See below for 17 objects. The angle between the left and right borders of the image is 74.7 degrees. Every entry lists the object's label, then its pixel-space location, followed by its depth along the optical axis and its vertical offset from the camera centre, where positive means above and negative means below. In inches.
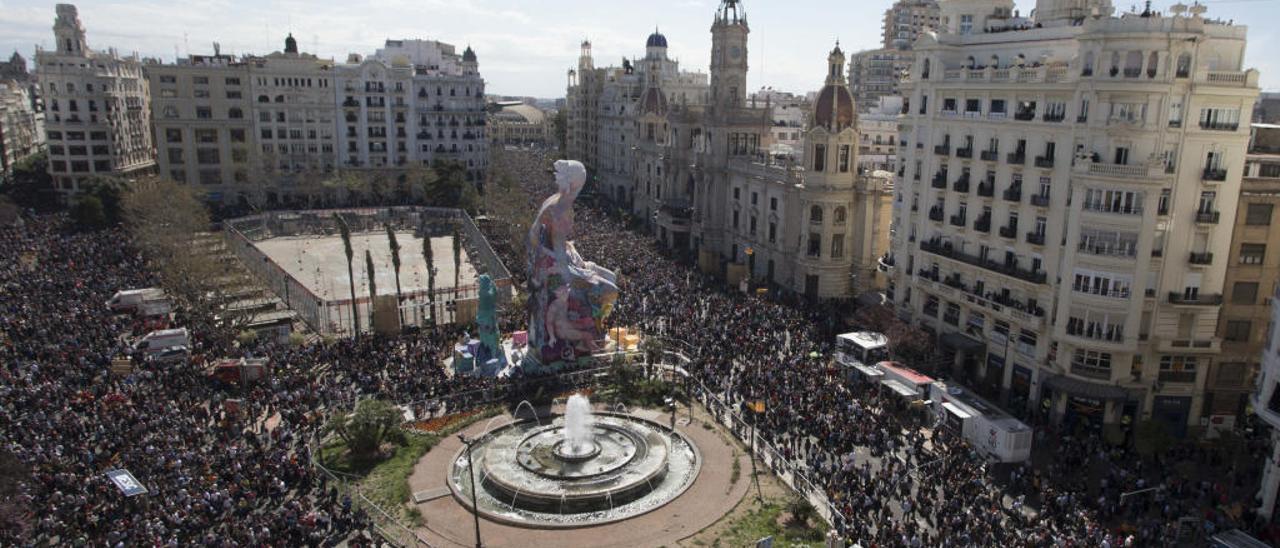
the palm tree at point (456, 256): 2763.3 -447.1
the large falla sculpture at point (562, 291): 2159.2 -431.5
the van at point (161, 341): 2267.5 -602.0
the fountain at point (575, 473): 1568.7 -689.8
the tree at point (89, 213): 3954.2 -453.7
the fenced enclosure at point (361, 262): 2736.2 -606.8
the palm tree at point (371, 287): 2549.7 -505.8
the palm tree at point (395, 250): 2692.2 -416.4
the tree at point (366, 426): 1711.4 -621.8
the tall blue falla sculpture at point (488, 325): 2237.9 -535.0
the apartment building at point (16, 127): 5787.4 -89.1
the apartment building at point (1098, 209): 1834.4 -179.0
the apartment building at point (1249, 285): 1892.2 -341.1
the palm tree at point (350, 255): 2508.6 -418.8
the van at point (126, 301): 2667.3 -580.1
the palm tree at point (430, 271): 2689.2 -499.3
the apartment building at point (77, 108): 4724.4 +40.5
